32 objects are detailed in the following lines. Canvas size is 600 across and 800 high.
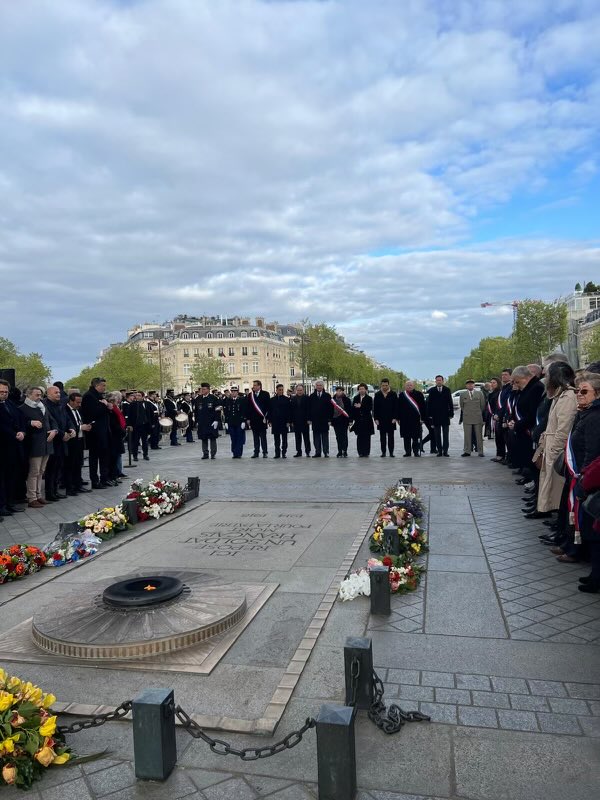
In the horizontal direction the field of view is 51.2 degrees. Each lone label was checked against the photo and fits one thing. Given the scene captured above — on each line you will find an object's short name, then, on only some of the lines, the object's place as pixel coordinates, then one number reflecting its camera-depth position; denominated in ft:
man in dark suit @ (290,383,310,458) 59.57
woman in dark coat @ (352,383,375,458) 57.82
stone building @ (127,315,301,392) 429.79
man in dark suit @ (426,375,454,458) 56.24
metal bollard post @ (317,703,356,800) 9.55
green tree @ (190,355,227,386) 296.92
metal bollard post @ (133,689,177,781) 10.38
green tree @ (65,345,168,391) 255.29
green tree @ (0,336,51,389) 199.86
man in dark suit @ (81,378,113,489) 44.04
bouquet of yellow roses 10.56
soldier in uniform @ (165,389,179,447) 80.59
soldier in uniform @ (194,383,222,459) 60.29
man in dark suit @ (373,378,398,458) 56.65
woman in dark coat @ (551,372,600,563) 18.62
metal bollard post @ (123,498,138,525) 30.58
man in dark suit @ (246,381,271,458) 61.05
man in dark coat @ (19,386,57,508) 37.19
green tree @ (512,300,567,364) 186.76
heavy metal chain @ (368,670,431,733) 11.69
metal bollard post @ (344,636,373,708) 11.94
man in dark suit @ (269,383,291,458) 60.75
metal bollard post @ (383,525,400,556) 21.67
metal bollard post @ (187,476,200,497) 37.40
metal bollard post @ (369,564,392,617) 17.53
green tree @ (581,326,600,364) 186.27
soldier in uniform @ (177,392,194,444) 84.35
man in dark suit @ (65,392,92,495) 41.70
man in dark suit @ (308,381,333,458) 58.39
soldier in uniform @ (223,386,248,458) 60.90
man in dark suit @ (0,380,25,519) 34.17
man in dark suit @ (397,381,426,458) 55.83
